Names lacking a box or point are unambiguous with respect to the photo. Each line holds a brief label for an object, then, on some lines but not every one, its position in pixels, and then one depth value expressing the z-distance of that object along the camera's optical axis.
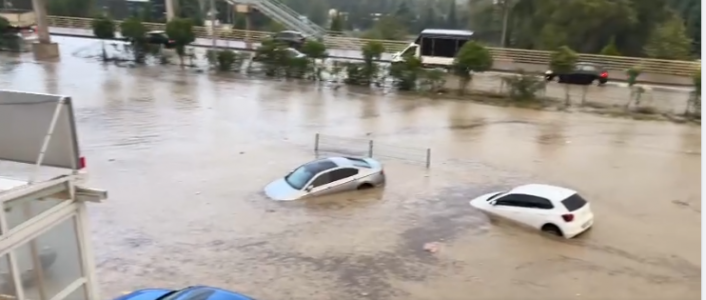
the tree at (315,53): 24.17
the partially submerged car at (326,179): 12.66
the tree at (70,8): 38.03
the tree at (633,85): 20.91
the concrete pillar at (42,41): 27.23
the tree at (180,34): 26.52
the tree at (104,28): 29.03
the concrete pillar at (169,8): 34.06
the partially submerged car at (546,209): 10.94
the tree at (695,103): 19.89
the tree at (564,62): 23.83
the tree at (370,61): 23.41
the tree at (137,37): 26.88
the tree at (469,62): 22.97
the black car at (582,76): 23.89
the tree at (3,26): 28.52
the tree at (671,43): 27.48
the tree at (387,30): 33.91
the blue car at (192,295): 6.82
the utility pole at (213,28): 29.29
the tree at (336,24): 34.67
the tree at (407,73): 22.48
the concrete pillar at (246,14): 31.67
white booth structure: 5.12
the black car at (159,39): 27.73
